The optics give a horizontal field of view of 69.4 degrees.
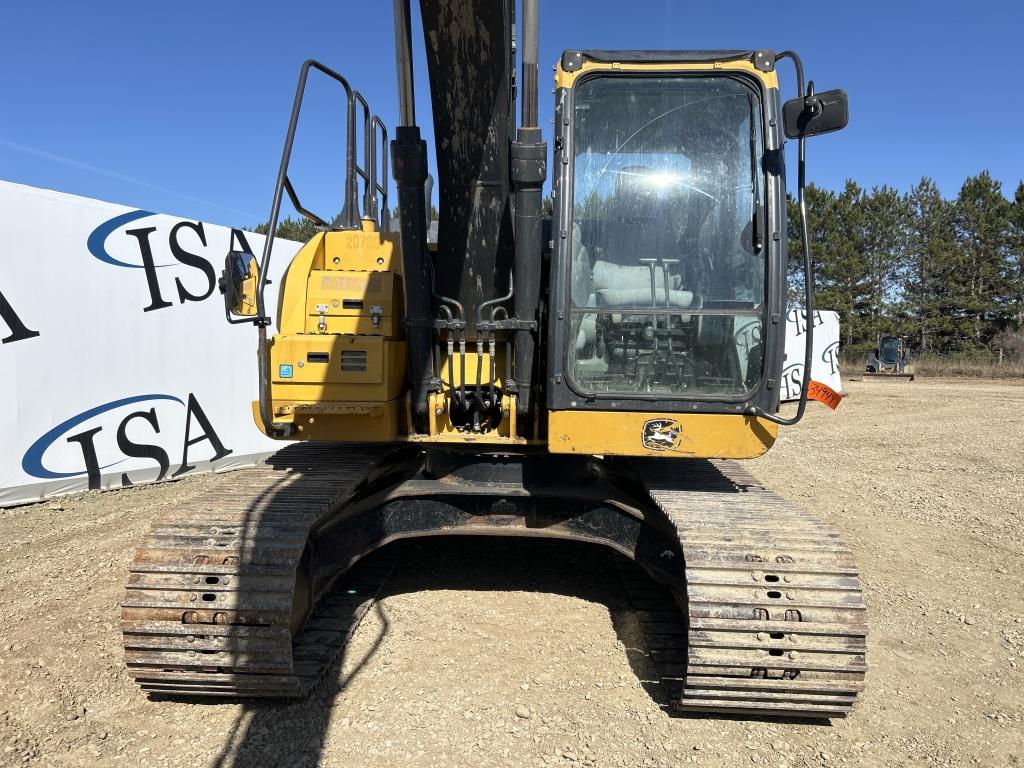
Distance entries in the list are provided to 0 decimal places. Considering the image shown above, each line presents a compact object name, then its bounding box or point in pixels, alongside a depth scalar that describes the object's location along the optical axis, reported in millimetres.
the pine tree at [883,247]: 35531
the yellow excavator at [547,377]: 2961
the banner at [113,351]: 6680
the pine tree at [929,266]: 35125
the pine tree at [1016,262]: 33591
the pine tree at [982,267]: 34188
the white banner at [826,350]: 17625
